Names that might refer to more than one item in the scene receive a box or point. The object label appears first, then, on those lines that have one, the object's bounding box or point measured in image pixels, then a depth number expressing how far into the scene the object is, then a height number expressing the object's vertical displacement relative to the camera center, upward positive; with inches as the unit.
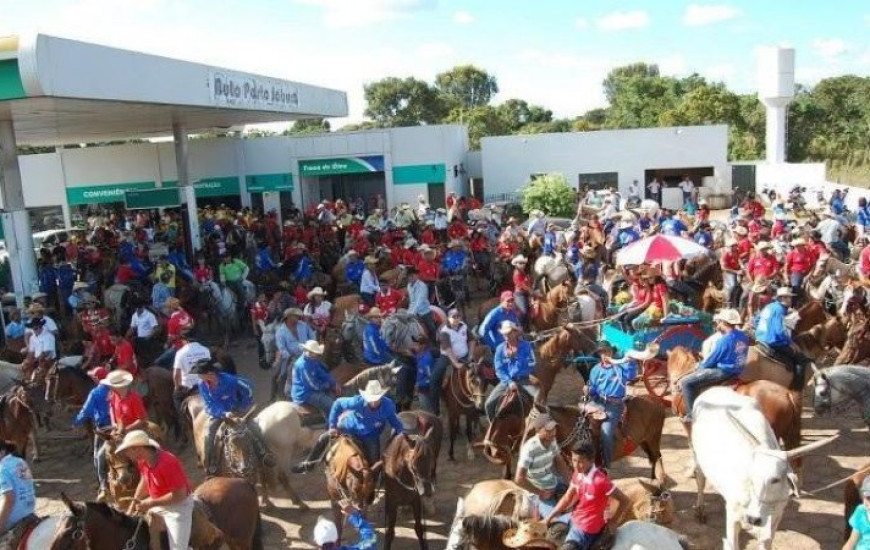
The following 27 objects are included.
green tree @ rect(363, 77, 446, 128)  2935.5 +278.8
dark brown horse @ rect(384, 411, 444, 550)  290.0 -112.5
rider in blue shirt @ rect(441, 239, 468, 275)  637.3 -71.7
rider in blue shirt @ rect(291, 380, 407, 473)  300.8 -94.5
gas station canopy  450.0 +75.9
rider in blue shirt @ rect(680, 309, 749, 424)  329.1 -85.8
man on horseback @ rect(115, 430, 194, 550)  239.6 -92.4
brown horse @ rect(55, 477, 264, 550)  228.1 -106.4
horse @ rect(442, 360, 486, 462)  388.5 -111.3
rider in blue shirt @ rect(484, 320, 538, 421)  350.9 -87.7
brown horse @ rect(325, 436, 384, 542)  279.7 -107.8
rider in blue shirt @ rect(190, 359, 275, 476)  326.6 -94.1
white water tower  1434.5 +121.8
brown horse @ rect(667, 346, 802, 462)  312.8 -101.0
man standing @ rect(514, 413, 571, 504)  263.6 -100.7
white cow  247.8 -102.2
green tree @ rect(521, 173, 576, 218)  1105.4 -42.8
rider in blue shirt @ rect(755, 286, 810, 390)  363.6 -86.8
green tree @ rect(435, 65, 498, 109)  3535.9 +400.3
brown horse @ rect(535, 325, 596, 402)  417.4 -99.8
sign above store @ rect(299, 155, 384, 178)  1203.2 +20.5
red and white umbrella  500.7 -57.4
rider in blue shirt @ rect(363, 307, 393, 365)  423.5 -92.2
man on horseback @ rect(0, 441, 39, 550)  238.5 -94.1
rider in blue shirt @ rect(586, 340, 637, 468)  314.8 -94.2
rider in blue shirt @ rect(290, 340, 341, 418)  363.9 -94.1
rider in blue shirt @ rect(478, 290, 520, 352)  401.7 -76.6
